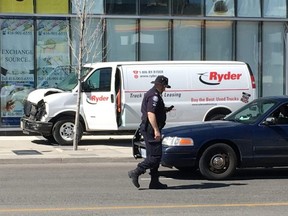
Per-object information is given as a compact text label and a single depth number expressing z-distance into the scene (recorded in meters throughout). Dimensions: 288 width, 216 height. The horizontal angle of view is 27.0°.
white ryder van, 16.34
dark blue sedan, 10.54
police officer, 9.48
